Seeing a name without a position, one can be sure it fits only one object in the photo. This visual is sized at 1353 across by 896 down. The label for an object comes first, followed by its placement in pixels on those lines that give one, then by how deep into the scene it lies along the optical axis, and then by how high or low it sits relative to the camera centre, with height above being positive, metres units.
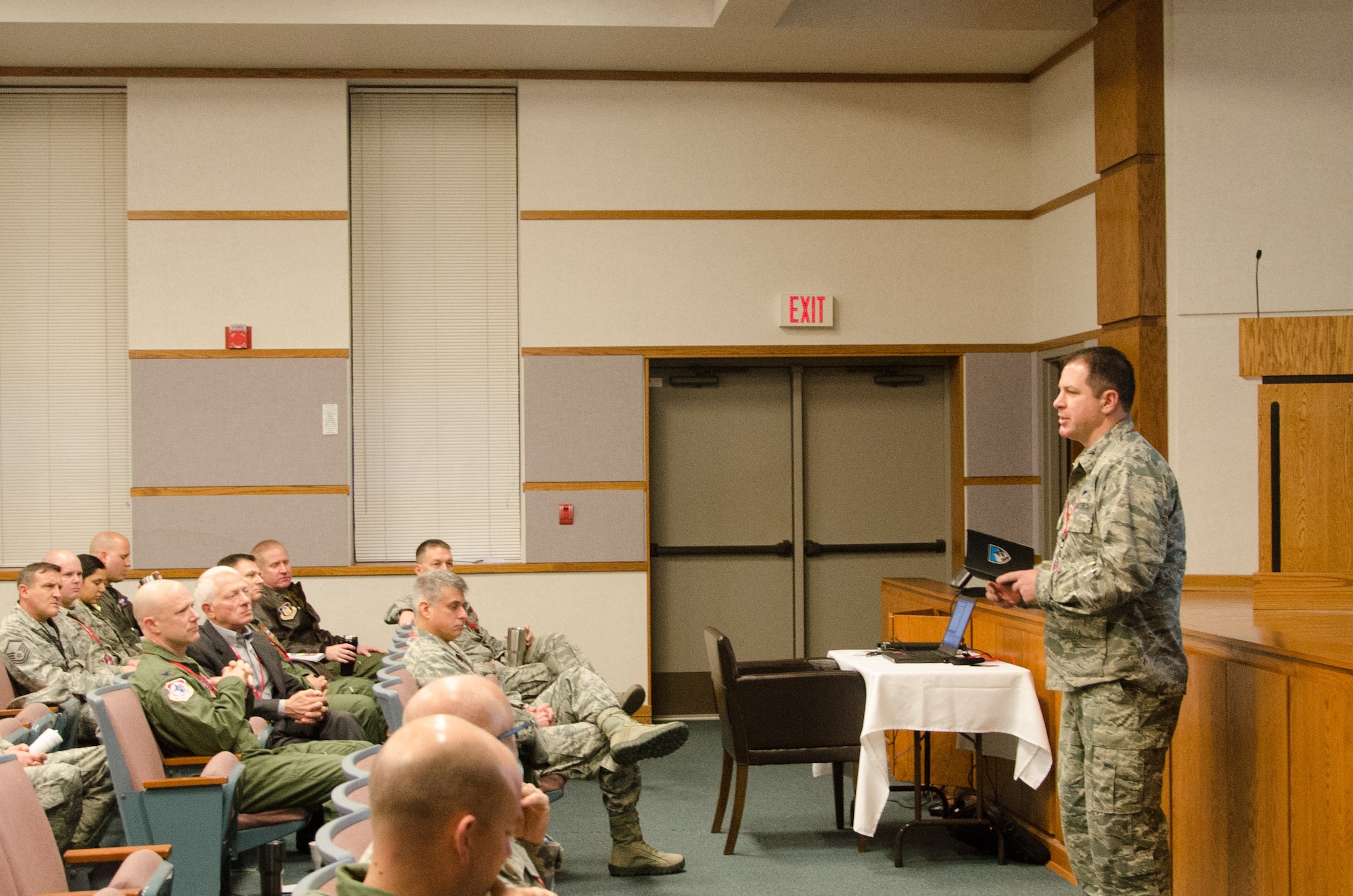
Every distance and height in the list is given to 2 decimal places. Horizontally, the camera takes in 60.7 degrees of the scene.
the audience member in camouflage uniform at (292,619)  5.67 -0.86
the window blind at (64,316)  7.02 +0.82
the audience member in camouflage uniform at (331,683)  4.98 -1.09
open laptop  4.52 -0.80
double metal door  7.25 -0.37
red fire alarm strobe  6.84 +0.67
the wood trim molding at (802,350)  7.04 +0.60
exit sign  7.09 +0.84
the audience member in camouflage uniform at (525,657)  5.22 -0.99
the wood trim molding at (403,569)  6.79 -0.72
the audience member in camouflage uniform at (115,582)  5.85 -0.72
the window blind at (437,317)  7.12 +0.82
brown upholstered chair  4.47 -1.05
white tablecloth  4.28 -0.95
